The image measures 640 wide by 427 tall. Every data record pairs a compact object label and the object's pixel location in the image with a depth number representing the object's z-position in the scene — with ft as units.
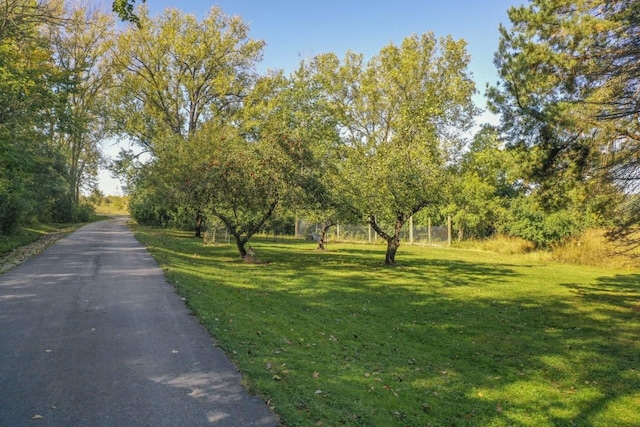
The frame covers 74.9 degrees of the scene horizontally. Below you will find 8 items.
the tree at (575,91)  32.12
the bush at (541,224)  86.38
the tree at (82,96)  55.72
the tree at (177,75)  94.38
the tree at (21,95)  43.86
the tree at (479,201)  118.52
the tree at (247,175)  50.47
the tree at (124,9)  20.03
